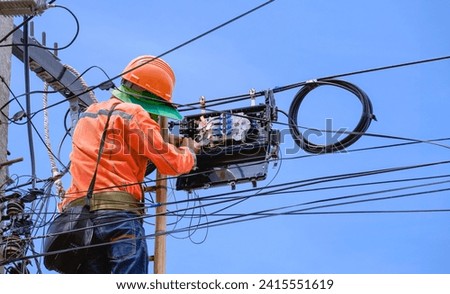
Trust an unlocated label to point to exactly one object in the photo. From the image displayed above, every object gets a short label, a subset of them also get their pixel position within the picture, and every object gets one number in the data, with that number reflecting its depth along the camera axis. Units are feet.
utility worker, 34.86
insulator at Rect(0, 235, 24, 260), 38.60
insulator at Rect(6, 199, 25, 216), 38.96
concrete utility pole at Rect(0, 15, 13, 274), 40.09
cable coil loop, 35.70
